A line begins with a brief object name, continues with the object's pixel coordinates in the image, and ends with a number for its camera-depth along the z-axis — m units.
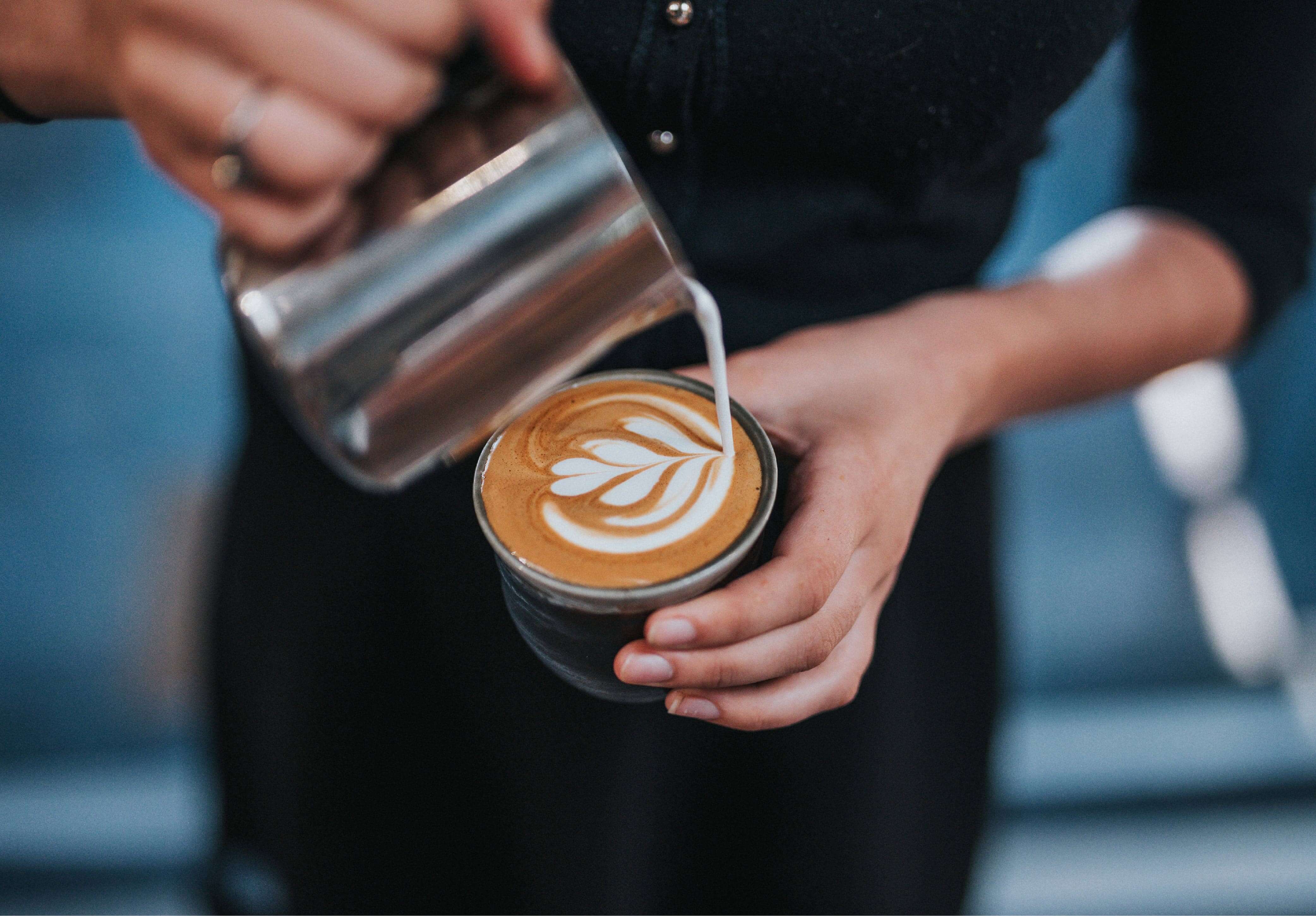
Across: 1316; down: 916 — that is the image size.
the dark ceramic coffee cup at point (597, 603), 0.75
